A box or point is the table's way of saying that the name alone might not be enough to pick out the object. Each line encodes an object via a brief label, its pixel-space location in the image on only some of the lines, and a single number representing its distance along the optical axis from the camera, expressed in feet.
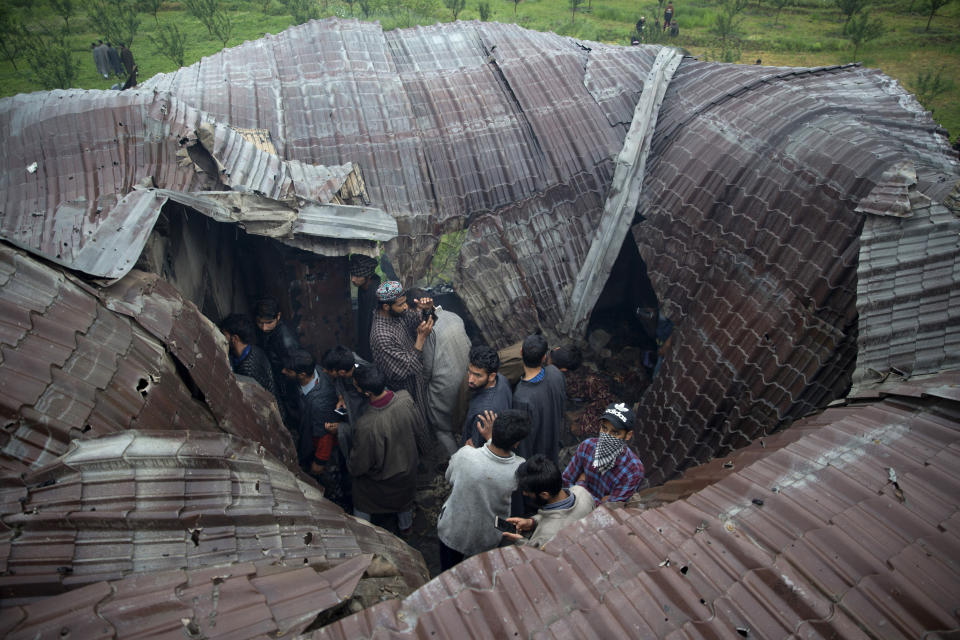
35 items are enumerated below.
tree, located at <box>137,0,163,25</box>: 61.41
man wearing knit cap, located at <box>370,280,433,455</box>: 15.75
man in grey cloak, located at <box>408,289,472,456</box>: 16.47
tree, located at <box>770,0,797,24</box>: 67.59
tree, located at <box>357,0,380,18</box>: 62.18
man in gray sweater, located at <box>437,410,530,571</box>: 11.33
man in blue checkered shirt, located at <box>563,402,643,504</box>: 11.64
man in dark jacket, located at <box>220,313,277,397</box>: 14.75
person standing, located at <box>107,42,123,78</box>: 46.73
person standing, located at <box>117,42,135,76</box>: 47.01
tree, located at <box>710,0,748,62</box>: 56.26
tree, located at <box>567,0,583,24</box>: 67.20
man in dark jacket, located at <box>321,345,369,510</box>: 14.88
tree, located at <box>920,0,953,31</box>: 57.32
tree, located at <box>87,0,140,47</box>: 52.75
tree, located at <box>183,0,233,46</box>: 54.24
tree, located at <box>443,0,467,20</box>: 62.69
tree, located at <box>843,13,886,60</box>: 54.44
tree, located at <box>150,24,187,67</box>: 48.80
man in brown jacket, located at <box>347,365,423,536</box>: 13.91
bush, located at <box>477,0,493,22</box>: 59.62
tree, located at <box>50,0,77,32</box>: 58.29
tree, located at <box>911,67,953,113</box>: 43.75
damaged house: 7.00
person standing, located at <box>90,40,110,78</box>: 46.32
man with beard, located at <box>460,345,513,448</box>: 14.02
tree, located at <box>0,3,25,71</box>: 50.55
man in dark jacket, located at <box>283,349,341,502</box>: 14.71
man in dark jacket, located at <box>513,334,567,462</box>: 14.17
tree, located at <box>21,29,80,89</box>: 44.01
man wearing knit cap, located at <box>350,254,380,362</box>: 18.06
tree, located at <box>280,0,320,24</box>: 58.49
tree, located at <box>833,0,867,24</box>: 61.29
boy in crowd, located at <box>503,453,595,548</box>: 9.96
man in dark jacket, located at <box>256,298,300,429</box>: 17.27
